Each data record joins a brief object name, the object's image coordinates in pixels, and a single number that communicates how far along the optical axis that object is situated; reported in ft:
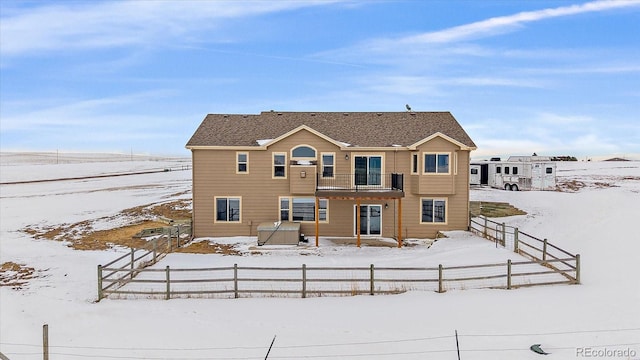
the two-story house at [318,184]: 77.30
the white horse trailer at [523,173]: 134.92
